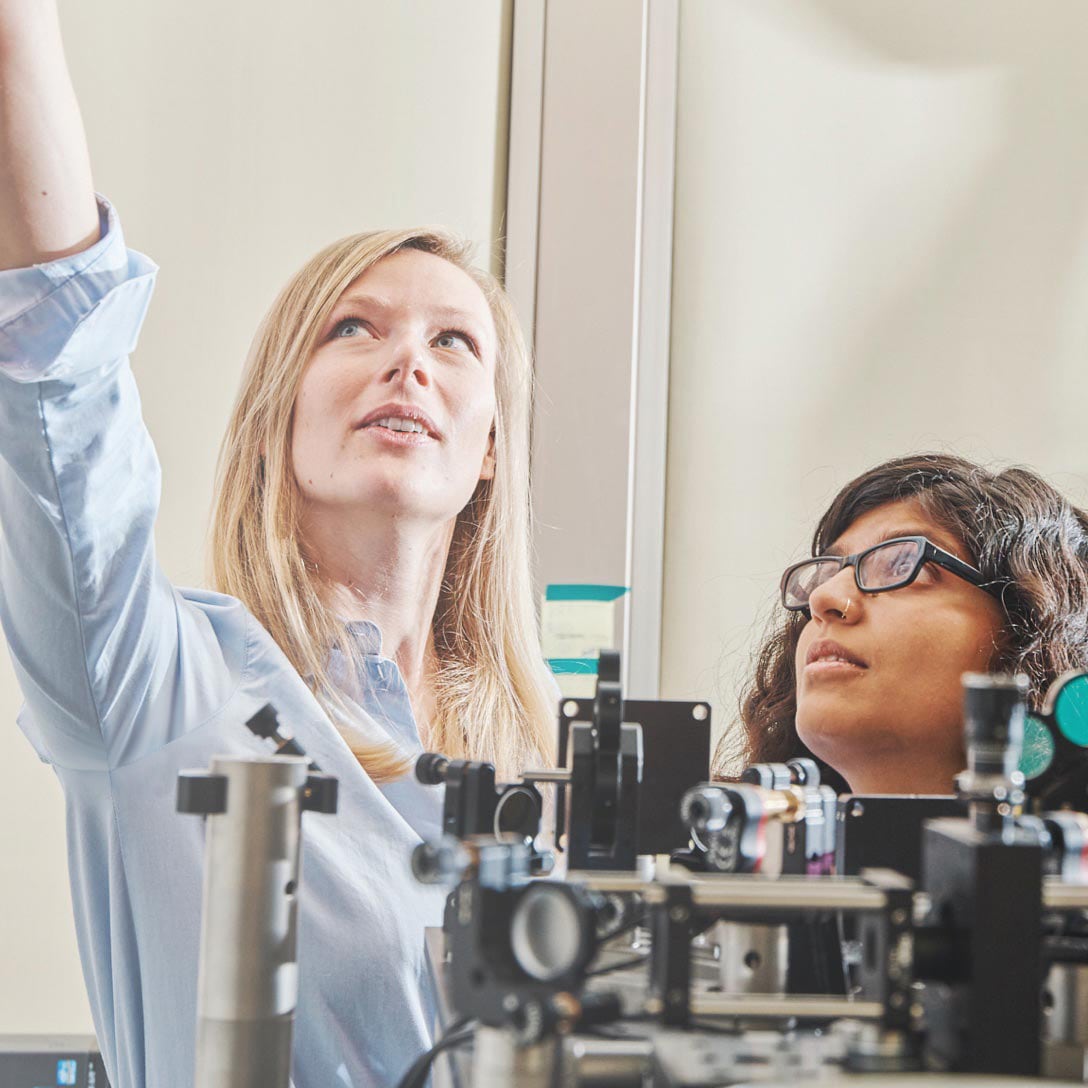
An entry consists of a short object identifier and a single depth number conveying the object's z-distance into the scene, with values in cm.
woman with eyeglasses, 127
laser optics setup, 53
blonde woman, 87
